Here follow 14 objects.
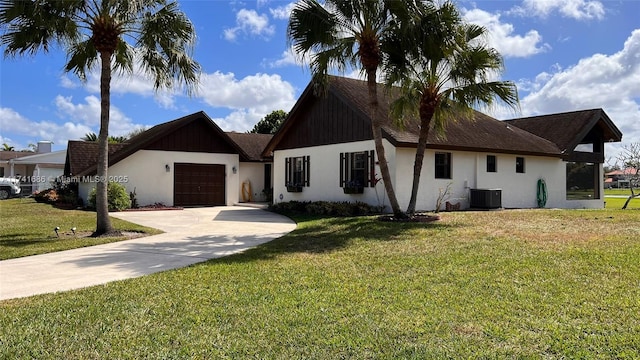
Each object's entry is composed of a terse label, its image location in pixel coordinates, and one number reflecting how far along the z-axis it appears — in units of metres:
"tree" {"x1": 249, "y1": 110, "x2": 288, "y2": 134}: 44.41
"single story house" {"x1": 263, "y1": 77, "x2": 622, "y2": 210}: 17.20
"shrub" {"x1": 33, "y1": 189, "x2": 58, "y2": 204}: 23.09
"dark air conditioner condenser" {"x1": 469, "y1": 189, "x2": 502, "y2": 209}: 17.72
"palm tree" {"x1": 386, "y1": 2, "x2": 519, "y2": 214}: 12.34
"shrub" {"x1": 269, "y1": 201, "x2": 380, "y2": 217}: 16.30
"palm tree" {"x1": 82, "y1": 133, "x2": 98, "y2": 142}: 50.16
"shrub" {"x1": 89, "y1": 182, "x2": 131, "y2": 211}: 19.33
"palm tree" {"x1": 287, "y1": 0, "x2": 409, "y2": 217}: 12.55
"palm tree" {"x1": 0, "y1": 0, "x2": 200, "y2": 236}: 10.93
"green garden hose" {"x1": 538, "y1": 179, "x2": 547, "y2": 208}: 20.86
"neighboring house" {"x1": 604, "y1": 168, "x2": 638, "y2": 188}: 66.31
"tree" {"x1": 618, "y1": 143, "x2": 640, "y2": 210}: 23.07
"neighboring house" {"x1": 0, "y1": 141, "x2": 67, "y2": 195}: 33.22
